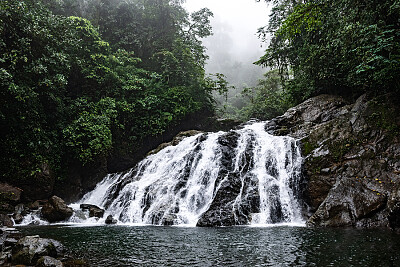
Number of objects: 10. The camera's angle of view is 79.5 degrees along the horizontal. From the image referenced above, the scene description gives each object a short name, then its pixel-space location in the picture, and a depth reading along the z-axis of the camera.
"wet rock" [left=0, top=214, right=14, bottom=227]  8.99
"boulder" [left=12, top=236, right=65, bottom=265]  4.39
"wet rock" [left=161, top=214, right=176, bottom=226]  9.88
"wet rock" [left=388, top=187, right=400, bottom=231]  6.55
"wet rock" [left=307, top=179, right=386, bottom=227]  7.75
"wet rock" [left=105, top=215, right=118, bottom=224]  10.91
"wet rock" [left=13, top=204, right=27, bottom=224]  10.38
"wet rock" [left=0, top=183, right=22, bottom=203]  11.00
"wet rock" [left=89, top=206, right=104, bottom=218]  11.80
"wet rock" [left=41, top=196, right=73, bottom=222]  11.05
